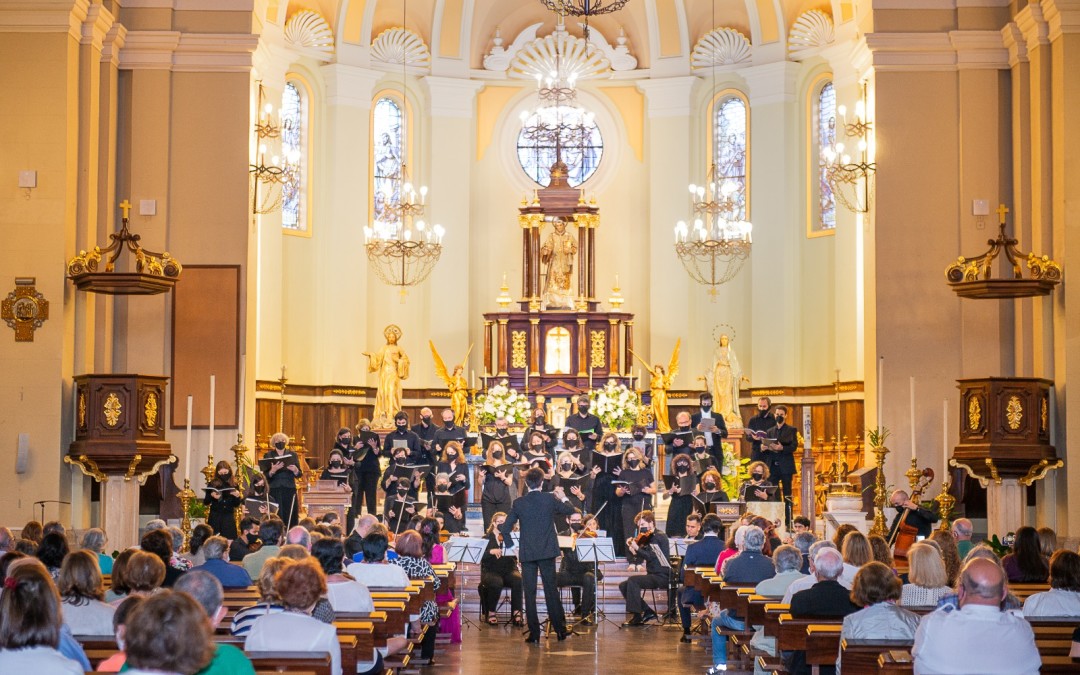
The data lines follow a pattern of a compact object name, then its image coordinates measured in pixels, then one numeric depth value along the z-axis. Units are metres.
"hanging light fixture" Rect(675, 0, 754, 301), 22.98
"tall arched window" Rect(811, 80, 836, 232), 24.54
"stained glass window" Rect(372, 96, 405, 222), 25.91
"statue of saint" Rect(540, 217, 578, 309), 25.02
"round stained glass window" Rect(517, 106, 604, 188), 26.92
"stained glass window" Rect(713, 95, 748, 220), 25.89
